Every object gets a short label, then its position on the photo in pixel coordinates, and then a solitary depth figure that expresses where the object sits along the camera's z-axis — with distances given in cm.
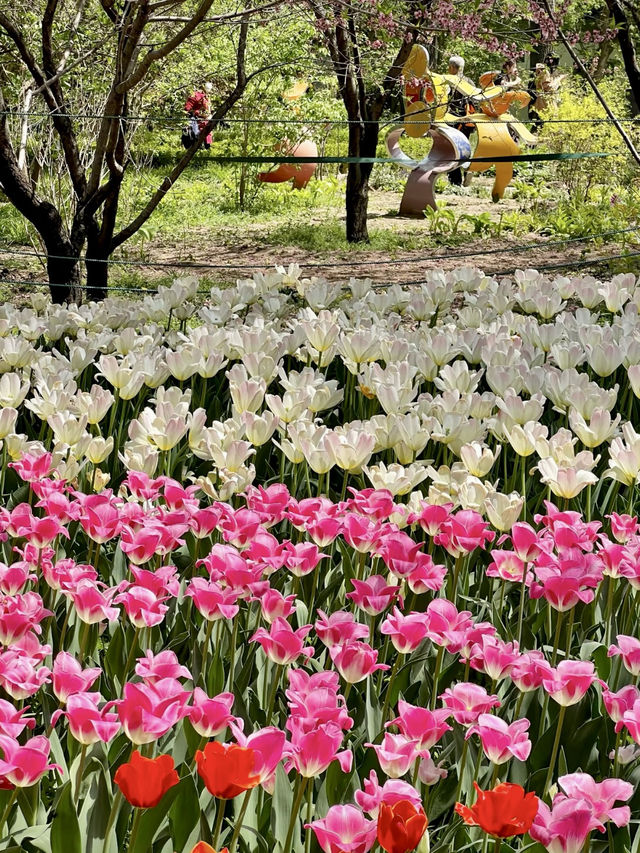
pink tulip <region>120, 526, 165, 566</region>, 342
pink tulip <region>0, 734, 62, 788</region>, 272
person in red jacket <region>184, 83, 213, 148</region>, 2202
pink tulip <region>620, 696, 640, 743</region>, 285
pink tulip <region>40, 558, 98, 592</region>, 326
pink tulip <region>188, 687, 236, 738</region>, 282
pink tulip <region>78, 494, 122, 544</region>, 354
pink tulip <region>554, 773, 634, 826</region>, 269
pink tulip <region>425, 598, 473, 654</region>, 311
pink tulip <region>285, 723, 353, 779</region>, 275
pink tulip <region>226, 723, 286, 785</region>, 270
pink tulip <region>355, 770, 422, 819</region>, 267
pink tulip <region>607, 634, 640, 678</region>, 309
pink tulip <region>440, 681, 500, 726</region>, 290
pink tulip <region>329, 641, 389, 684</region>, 305
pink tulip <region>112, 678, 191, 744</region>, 278
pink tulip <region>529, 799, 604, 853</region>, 264
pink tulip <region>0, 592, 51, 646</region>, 312
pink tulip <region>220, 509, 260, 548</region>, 348
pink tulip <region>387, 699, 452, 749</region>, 284
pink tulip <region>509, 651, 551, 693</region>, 303
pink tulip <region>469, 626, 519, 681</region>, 305
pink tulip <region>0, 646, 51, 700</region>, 293
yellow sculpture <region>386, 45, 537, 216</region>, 2404
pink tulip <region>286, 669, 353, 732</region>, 280
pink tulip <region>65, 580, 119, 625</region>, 320
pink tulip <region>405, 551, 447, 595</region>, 338
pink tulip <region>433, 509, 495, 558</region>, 349
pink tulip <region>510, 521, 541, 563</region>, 347
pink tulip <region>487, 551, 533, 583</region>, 350
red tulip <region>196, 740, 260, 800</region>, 263
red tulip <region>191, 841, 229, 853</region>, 255
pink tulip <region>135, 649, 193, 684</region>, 286
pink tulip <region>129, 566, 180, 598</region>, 322
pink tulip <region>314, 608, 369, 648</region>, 310
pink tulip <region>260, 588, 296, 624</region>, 323
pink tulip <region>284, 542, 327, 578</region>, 341
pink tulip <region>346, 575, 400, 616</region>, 329
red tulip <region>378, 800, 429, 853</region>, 256
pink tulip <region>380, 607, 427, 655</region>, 311
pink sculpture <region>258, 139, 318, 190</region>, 2831
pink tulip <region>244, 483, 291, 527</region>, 362
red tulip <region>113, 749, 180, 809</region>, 263
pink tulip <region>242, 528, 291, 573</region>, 339
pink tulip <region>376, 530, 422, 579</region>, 338
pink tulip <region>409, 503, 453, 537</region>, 364
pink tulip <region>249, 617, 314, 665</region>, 304
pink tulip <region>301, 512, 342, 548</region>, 357
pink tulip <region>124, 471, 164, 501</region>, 379
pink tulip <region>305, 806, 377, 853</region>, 260
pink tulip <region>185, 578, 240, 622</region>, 320
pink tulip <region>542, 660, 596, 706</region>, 293
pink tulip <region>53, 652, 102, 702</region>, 289
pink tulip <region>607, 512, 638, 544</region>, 358
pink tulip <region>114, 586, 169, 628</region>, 315
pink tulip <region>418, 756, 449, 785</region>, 294
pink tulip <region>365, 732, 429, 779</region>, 279
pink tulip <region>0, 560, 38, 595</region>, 330
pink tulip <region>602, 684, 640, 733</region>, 291
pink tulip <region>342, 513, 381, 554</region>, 351
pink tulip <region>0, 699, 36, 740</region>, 275
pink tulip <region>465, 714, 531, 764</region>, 280
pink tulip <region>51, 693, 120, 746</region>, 277
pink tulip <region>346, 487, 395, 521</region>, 365
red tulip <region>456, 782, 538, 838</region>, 260
